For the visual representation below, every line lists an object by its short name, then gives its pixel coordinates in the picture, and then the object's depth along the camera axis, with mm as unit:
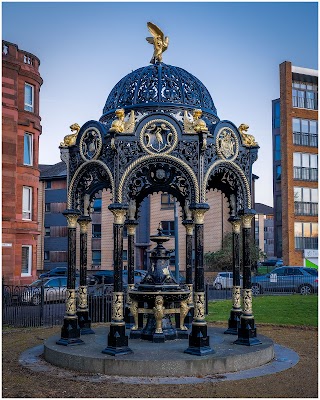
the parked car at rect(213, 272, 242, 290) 36781
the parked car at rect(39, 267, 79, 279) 41478
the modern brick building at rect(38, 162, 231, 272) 53375
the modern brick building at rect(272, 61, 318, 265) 44656
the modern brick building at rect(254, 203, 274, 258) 107938
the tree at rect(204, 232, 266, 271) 46588
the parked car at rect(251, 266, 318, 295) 30484
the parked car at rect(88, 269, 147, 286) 36606
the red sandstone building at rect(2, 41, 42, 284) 29297
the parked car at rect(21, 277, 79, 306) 19898
